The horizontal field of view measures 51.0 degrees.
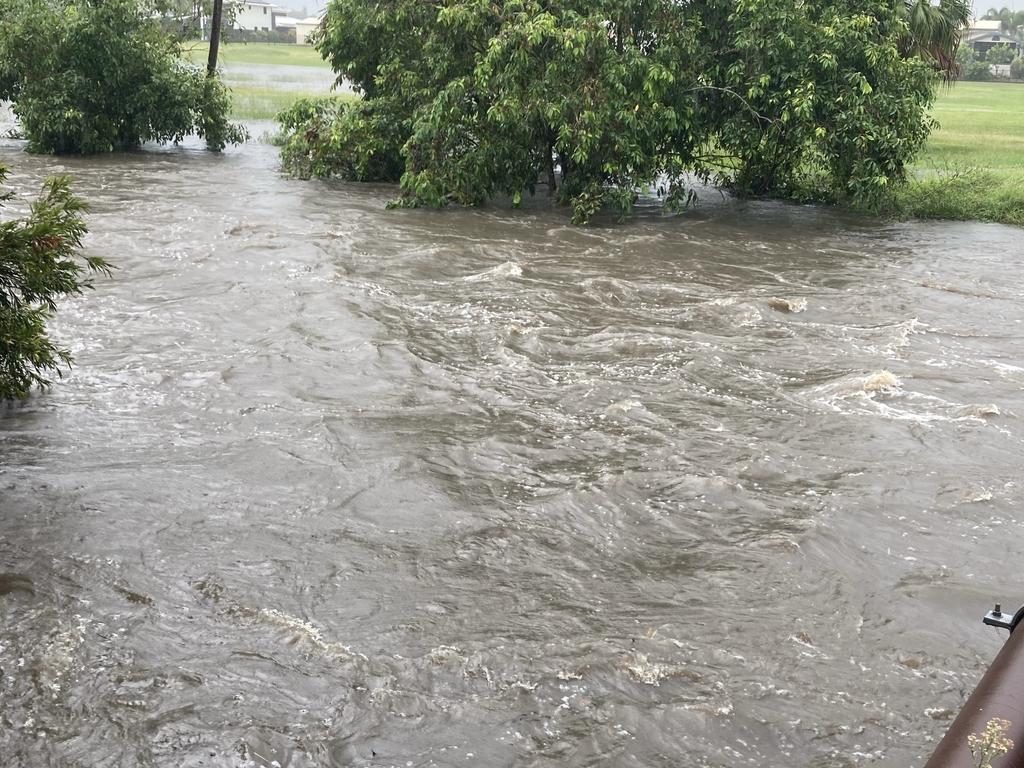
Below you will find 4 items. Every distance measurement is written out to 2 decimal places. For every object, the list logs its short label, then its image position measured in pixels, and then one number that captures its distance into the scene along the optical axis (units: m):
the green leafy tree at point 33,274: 6.66
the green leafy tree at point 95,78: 20.44
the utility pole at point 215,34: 23.62
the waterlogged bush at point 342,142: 18.42
